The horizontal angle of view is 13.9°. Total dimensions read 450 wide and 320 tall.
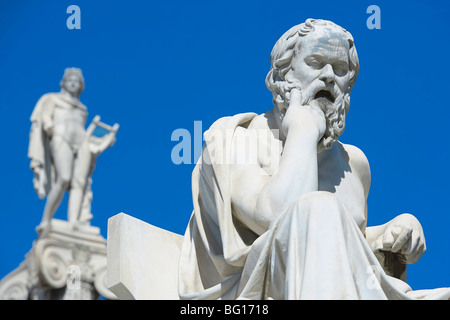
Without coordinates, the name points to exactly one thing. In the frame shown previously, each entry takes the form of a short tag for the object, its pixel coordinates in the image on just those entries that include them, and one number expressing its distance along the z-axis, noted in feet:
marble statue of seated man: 32.87
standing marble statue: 97.77
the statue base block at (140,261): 40.03
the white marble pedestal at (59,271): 78.98
